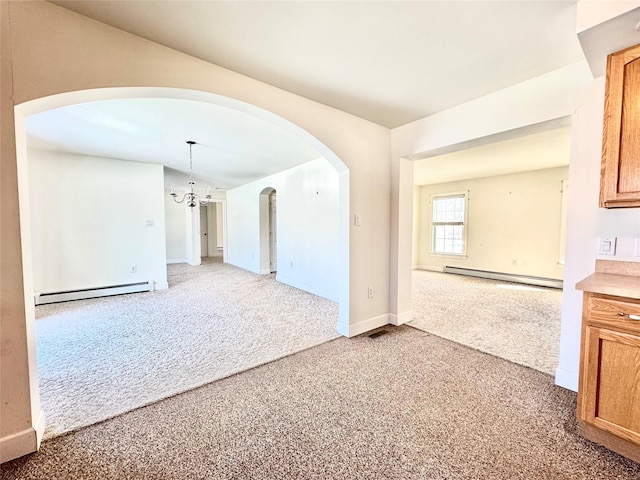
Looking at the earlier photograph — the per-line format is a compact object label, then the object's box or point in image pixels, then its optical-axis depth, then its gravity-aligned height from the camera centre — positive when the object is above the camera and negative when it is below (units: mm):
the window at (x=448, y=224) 6582 +38
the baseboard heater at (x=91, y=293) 4121 -1109
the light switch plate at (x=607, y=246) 1771 -139
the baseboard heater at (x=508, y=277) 5142 -1108
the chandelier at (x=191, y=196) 4671 +527
